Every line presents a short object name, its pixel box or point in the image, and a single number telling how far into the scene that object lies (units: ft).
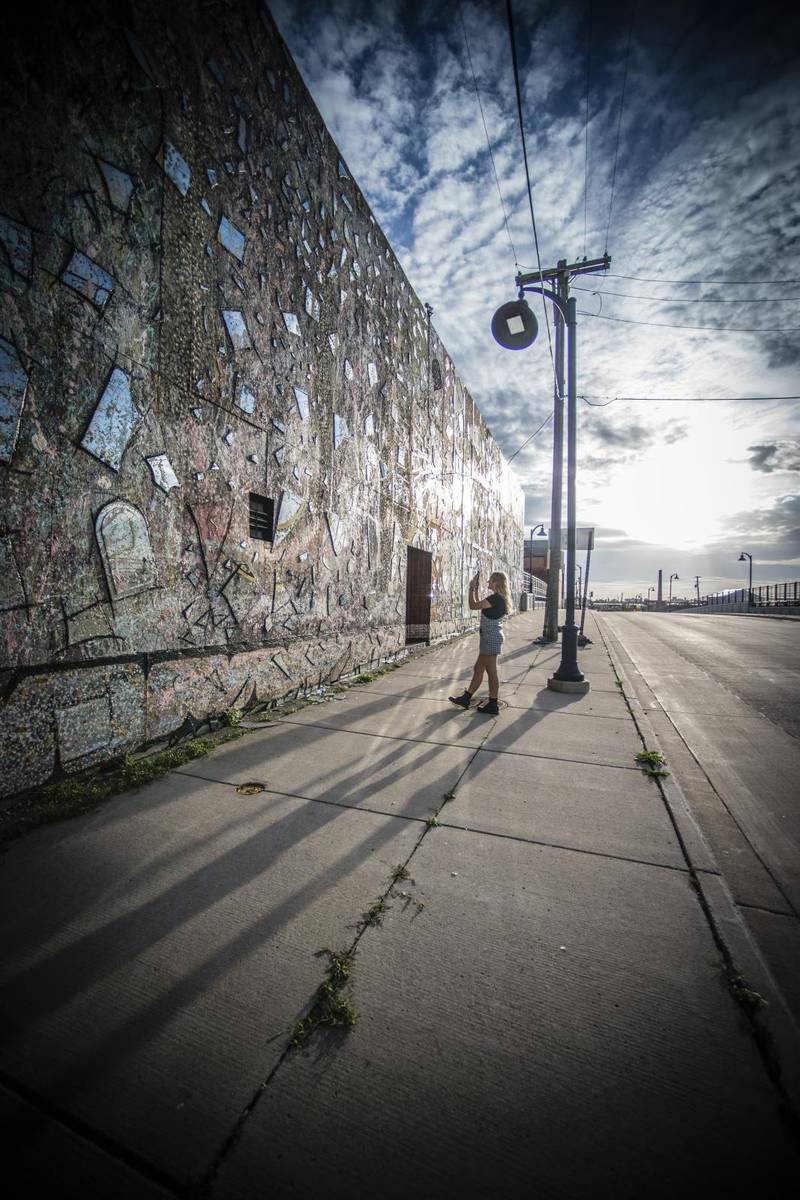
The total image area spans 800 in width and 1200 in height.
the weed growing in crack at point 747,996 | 5.23
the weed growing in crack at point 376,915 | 6.46
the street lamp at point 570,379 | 22.07
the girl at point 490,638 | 17.88
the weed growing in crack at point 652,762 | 11.91
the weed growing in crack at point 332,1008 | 4.93
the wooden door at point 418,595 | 33.27
